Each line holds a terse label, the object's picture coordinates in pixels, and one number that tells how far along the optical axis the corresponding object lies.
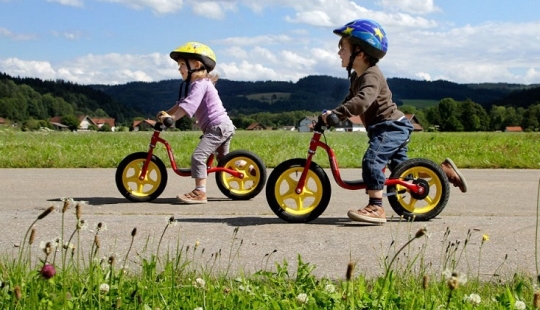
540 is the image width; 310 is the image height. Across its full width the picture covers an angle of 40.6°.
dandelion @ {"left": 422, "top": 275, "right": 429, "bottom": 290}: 2.23
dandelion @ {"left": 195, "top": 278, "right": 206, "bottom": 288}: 2.67
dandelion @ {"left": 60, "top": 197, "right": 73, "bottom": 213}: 2.57
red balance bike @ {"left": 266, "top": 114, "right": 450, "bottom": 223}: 5.70
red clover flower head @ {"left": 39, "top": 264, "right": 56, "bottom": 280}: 2.26
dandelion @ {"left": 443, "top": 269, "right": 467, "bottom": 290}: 1.86
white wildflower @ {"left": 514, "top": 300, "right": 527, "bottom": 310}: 2.58
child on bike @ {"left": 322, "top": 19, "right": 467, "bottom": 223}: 5.60
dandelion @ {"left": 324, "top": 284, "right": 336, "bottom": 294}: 2.85
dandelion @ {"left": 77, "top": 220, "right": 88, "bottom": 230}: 2.75
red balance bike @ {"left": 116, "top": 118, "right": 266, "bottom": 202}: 7.27
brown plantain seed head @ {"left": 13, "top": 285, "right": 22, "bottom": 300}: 2.11
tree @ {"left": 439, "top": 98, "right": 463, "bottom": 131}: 136.12
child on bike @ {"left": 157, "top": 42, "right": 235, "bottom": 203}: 7.33
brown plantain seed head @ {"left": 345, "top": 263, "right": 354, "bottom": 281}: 2.02
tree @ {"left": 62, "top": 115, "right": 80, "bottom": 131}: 113.58
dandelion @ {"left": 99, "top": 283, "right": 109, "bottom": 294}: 2.65
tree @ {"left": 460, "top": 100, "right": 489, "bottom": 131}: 138.75
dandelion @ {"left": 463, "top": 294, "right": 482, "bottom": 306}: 2.46
